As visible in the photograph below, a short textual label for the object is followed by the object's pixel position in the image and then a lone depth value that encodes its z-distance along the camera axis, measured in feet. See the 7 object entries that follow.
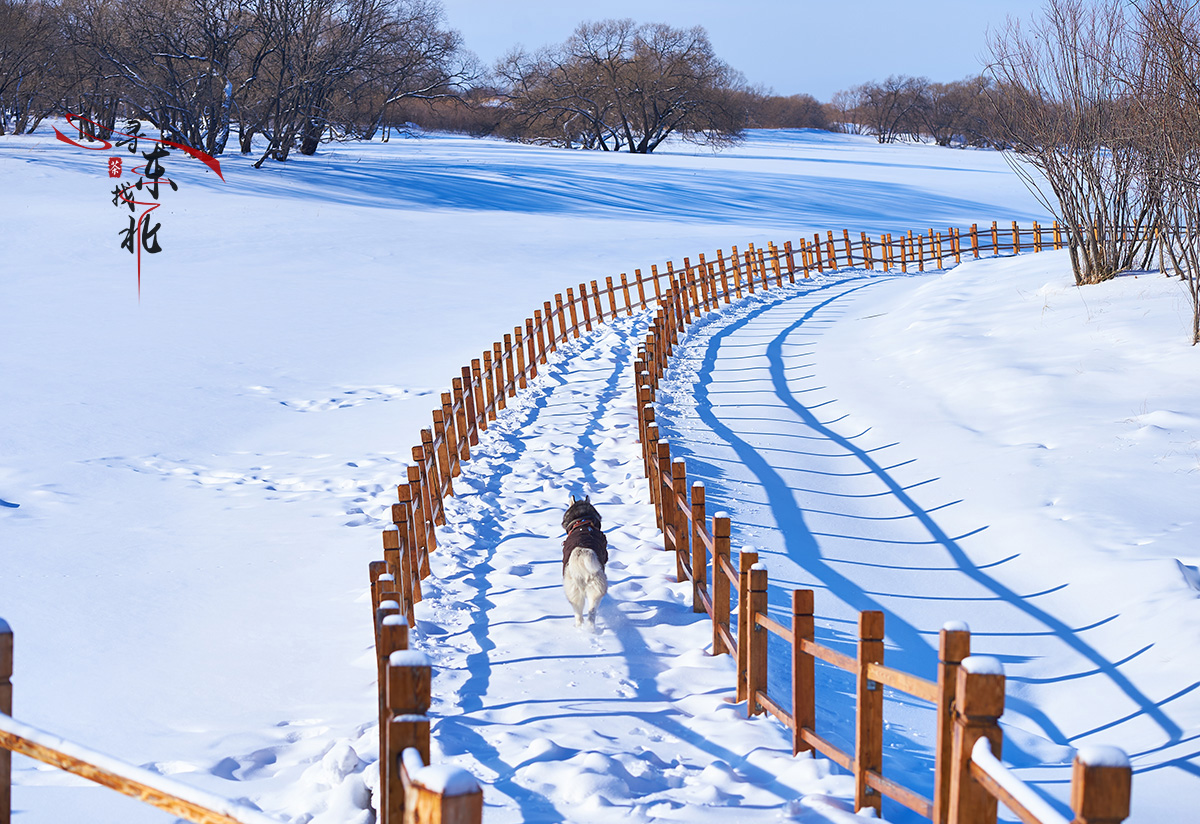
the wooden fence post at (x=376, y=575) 31.17
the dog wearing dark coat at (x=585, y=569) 34.60
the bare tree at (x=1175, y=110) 74.69
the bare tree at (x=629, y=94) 355.97
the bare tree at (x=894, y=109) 613.11
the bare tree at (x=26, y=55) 200.23
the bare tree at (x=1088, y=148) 100.37
